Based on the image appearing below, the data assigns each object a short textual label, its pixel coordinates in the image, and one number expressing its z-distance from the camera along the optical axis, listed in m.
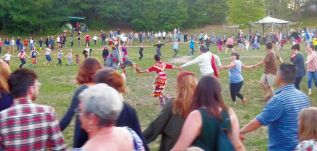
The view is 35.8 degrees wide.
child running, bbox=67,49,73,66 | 29.20
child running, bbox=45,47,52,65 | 29.20
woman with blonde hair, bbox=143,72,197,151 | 4.73
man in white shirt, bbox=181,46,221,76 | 12.05
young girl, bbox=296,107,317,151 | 4.25
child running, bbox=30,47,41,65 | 29.59
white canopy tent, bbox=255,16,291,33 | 50.00
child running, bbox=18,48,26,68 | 27.41
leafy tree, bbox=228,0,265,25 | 61.50
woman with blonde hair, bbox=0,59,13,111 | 4.93
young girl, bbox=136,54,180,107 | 13.10
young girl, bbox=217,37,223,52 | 40.22
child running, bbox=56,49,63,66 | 29.00
